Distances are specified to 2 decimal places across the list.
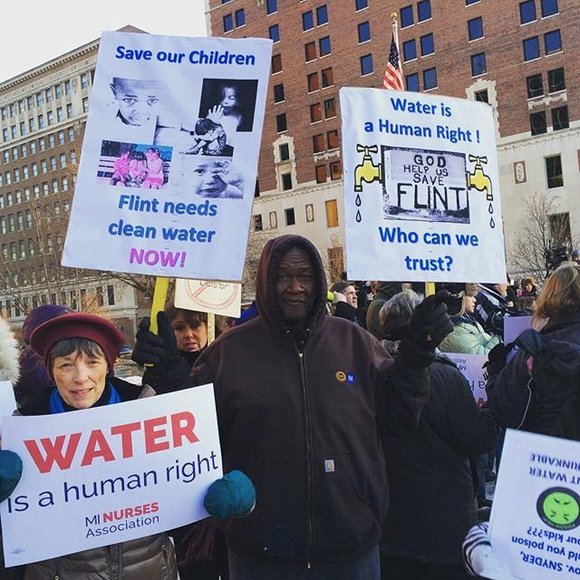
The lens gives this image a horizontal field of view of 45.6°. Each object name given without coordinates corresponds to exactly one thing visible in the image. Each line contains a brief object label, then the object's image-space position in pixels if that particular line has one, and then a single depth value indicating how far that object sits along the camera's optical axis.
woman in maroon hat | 2.56
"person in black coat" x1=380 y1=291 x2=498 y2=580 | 3.20
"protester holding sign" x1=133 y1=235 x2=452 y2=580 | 2.72
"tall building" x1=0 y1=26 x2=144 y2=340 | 70.56
